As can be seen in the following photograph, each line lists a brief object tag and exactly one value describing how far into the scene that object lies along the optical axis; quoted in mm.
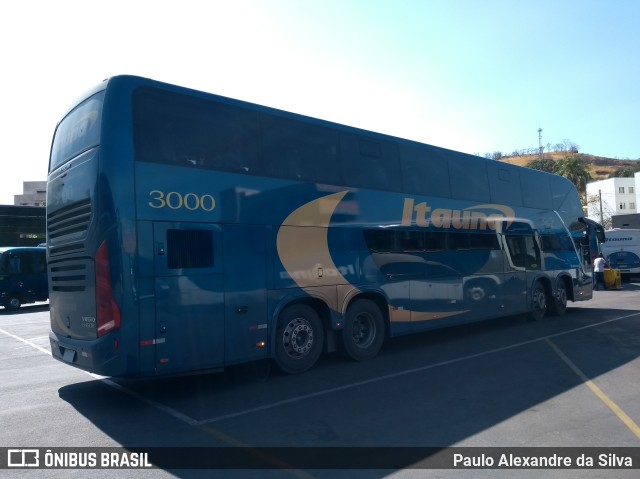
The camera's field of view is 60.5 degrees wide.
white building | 84419
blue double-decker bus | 7121
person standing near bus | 28022
